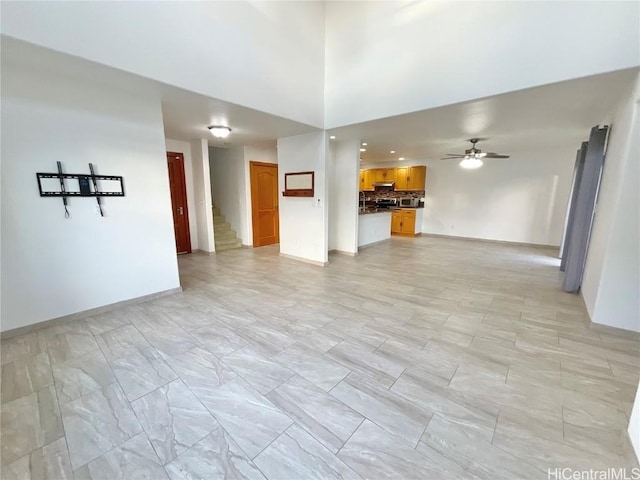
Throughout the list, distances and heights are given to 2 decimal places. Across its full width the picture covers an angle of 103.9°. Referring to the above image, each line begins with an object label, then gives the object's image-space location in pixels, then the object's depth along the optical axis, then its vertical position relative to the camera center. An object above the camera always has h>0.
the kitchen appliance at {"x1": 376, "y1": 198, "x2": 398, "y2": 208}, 9.48 -0.24
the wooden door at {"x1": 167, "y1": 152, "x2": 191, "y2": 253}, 5.79 -0.09
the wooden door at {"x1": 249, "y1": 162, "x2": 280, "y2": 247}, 6.78 -0.19
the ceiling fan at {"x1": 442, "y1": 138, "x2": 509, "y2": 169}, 5.61 +0.91
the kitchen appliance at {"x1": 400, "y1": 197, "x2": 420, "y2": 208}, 9.13 -0.22
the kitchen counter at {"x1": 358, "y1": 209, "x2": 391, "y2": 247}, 6.80 -0.90
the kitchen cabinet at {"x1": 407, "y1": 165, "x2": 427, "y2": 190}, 8.76 +0.65
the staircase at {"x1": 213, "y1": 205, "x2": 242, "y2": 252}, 6.74 -1.11
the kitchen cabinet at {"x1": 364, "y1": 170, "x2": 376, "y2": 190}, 9.80 +0.66
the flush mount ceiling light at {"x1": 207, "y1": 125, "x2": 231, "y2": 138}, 4.38 +1.13
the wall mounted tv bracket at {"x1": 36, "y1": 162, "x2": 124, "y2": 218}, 2.69 +0.10
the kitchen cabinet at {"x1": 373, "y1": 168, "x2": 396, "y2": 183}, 9.34 +0.78
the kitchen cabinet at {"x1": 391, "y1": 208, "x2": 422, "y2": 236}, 8.88 -0.93
